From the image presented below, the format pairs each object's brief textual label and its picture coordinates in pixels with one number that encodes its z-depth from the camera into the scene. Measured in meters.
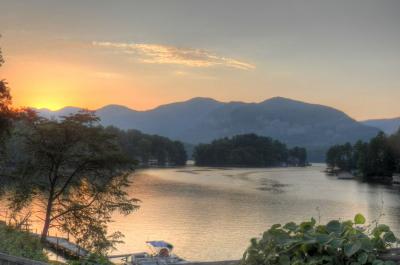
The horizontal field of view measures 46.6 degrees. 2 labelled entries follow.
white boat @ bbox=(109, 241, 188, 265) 27.42
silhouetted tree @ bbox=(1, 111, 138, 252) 25.31
